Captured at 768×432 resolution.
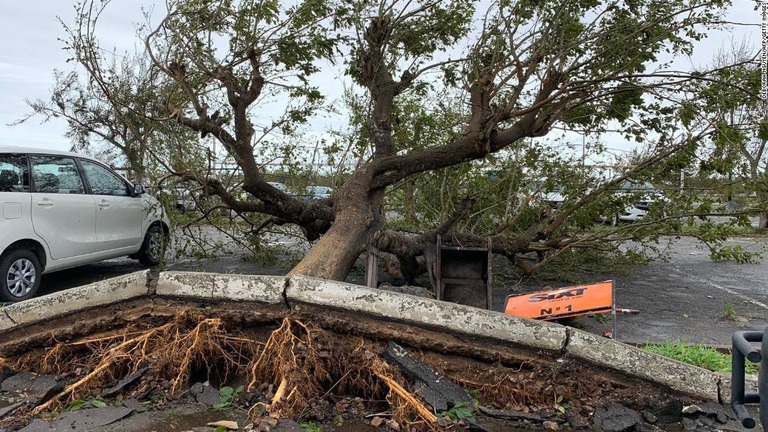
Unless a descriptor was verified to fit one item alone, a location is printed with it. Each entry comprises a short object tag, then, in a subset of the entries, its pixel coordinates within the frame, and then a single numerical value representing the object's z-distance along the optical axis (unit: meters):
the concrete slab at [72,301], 4.00
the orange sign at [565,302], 4.66
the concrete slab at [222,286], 3.90
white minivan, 6.29
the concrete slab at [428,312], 3.67
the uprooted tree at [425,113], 5.86
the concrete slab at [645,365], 3.49
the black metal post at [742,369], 1.76
